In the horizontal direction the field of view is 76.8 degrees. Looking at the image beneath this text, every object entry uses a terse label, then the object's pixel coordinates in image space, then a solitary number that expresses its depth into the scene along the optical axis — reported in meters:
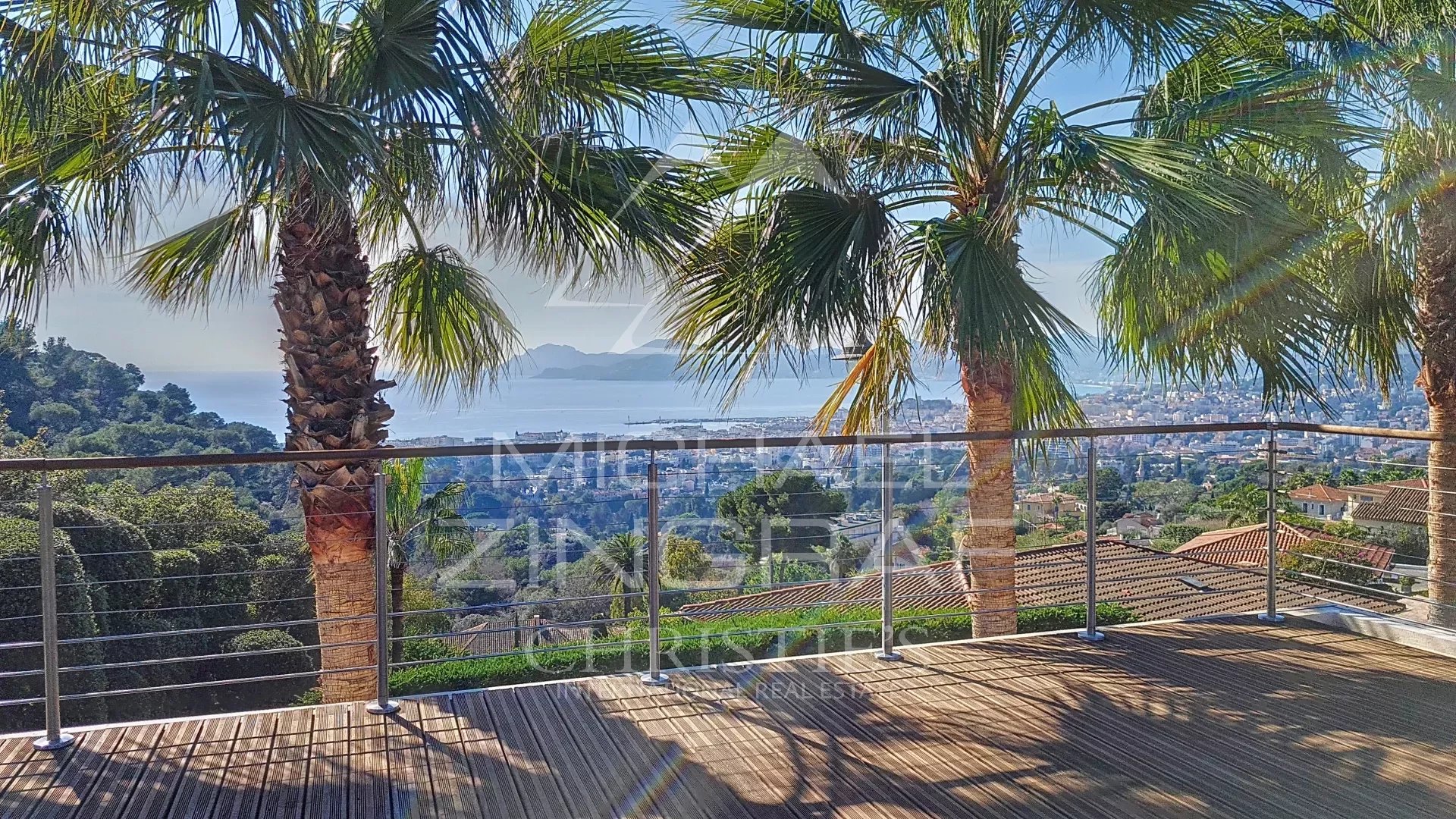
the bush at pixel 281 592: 13.12
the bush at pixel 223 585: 13.59
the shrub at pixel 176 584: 12.80
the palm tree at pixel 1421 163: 4.89
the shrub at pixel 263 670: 11.52
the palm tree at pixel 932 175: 3.87
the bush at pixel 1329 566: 11.73
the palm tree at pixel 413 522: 9.13
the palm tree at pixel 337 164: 3.12
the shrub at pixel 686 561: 8.49
